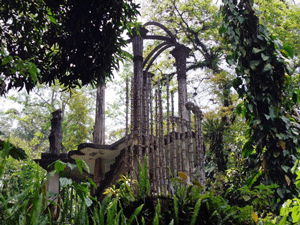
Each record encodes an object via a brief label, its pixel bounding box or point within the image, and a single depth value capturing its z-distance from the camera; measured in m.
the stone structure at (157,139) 4.44
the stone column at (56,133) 7.48
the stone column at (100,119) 8.25
